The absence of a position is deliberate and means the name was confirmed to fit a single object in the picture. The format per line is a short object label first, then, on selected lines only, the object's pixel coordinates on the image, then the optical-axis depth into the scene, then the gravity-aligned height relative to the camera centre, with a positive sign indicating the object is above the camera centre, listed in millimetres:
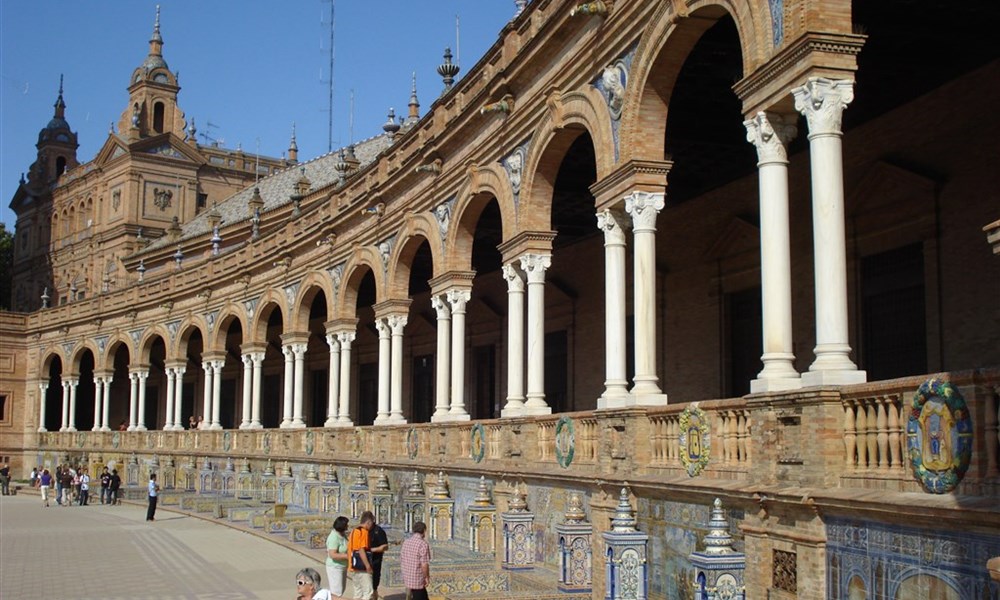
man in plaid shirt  12477 -1755
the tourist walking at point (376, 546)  13906 -1702
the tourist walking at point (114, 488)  38156 -2656
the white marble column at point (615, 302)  14398 +1390
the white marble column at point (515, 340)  18547 +1172
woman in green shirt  13508 -1765
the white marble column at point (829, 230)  9242 +1515
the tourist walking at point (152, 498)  30225 -2367
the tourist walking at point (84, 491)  38094 -2744
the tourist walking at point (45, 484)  38812 -2585
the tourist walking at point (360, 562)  13055 -1777
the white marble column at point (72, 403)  51438 +329
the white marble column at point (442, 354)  22891 +1145
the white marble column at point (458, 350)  21953 +1173
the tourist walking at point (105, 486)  38156 -2588
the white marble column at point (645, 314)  13320 +1139
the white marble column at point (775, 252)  10148 +1449
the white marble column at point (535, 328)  17688 +1287
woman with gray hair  7227 -1140
